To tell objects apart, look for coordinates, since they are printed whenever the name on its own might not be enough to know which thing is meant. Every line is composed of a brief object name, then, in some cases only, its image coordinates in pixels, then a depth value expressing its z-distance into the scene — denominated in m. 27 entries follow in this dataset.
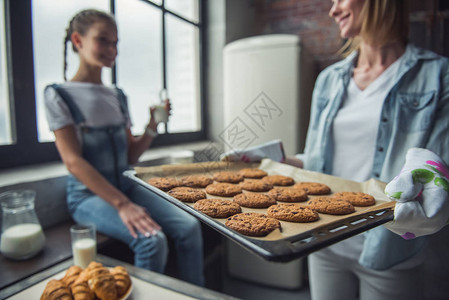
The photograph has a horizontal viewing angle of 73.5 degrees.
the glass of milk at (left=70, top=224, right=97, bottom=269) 1.15
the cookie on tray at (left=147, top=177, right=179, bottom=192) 0.84
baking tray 0.48
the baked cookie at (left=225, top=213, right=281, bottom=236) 0.64
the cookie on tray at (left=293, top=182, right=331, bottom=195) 0.98
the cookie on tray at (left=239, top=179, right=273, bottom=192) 1.00
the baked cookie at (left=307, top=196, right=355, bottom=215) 0.78
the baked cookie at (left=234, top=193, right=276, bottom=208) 0.86
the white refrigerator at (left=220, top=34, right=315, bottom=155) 2.26
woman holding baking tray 0.99
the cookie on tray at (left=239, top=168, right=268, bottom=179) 1.11
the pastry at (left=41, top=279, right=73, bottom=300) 0.81
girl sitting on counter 1.35
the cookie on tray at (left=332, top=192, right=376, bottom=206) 0.84
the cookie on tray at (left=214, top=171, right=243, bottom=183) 1.05
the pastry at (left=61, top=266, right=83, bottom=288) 0.91
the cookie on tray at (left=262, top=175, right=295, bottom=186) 1.06
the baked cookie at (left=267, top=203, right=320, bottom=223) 0.74
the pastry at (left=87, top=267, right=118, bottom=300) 0.85
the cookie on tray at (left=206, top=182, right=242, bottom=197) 0.94
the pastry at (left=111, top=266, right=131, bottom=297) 0.90
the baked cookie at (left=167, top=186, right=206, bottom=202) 0.78
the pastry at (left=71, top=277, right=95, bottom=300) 0.83
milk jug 1.19
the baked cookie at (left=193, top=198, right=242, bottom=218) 0.74
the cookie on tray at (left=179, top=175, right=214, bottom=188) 0.95
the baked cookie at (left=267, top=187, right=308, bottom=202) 0.92
